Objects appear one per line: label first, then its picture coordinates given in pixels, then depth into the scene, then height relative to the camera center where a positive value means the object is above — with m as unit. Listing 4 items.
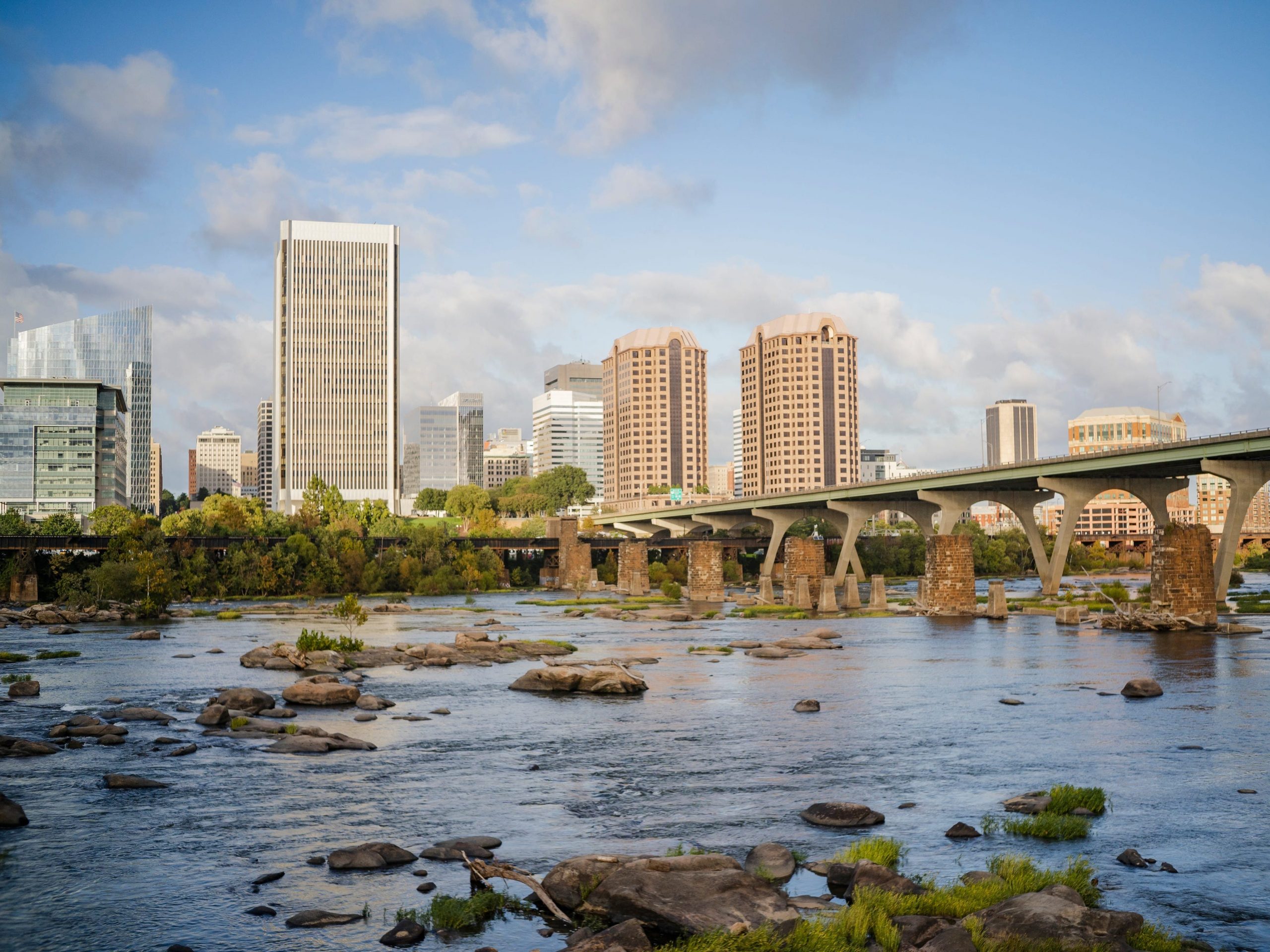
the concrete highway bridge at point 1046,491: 89.50 +4.32
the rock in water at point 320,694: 45.00 -6.89
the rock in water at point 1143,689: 46.75 -7.25
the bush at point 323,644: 59.34 -6.41
